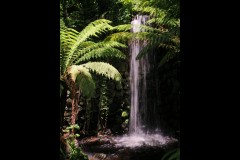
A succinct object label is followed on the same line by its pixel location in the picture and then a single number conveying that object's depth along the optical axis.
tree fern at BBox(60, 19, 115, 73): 4.80
